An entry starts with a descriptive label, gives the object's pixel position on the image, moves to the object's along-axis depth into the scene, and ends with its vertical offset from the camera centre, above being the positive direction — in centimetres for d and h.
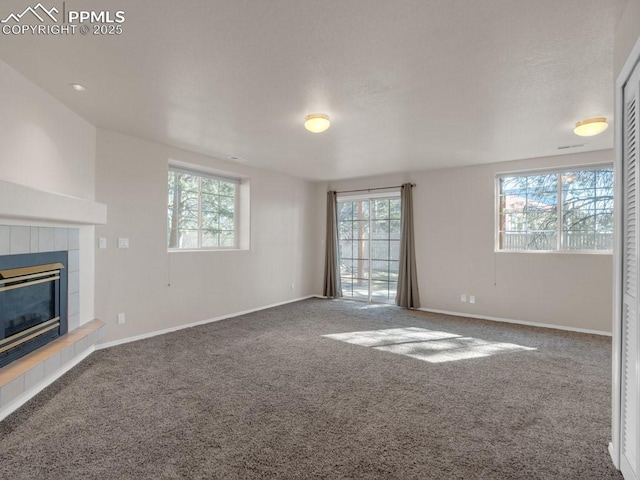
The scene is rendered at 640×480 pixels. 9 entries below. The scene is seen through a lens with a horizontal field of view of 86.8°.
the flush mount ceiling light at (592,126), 350 +122
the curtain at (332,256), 720 -33
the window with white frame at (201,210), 492 +46
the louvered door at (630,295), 166 -28
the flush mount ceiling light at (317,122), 333 +117
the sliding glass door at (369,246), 667 -10
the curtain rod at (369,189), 643 +104
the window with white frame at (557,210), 480 +48
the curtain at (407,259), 620 -33
